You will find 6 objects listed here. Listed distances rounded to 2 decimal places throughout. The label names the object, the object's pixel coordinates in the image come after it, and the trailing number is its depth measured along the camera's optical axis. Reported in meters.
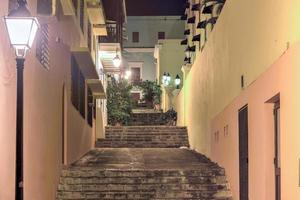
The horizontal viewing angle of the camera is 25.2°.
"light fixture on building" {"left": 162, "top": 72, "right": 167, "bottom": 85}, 39.75
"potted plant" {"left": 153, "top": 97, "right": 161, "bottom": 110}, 43.16
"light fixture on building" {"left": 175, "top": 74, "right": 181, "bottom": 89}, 36.33
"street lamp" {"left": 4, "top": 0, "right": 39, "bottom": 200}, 7.40
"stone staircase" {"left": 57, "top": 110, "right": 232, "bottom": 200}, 14.01
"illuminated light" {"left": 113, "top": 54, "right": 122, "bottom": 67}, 25.34
